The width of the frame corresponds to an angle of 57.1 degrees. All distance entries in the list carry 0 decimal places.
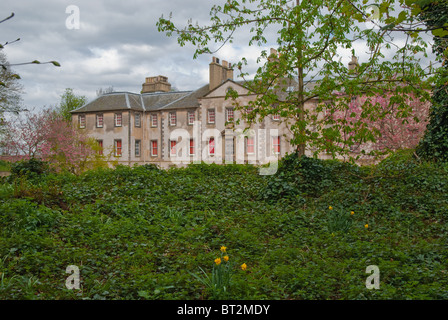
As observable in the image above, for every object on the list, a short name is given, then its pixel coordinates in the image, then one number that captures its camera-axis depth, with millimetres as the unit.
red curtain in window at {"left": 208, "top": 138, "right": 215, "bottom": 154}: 37656
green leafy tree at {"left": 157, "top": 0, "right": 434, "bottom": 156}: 10328
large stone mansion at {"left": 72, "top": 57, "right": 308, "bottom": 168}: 35438
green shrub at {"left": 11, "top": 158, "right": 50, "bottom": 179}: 12969
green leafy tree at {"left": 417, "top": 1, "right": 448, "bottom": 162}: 13258
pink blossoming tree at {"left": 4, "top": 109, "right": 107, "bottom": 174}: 26656
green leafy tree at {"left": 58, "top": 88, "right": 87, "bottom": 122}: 60000
